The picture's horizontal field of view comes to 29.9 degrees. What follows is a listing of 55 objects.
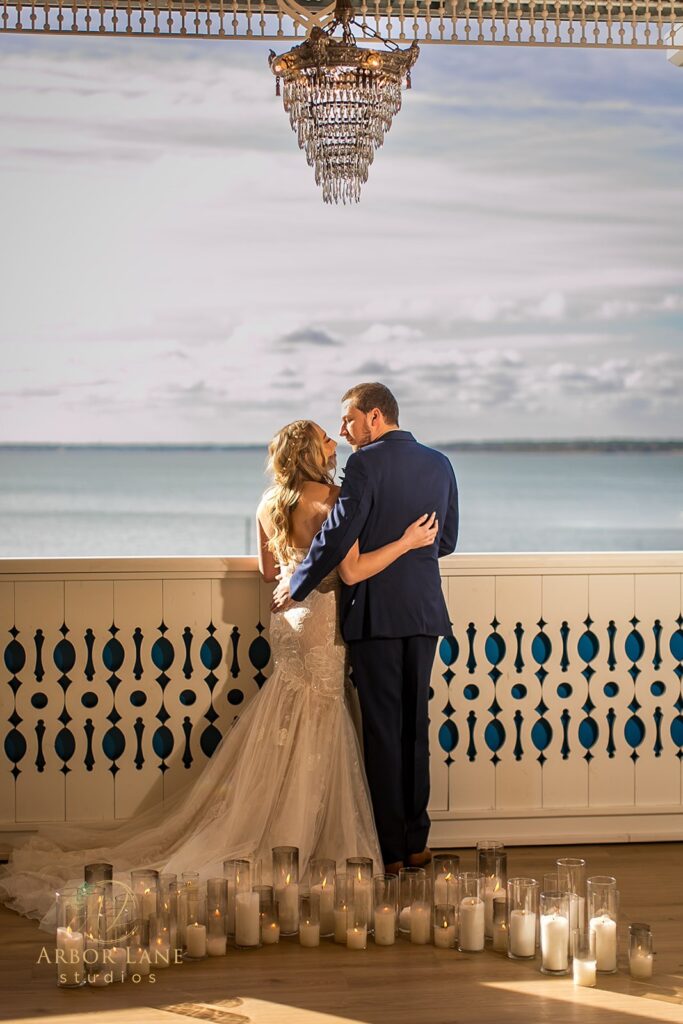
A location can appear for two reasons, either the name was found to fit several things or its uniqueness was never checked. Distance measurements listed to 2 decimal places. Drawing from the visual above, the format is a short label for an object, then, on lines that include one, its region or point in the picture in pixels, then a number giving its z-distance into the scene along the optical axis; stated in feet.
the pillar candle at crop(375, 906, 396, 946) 11.48
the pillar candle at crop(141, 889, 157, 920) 10.90
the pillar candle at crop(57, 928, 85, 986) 10.49
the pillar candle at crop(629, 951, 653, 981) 10.60
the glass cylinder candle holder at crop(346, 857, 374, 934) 11.46
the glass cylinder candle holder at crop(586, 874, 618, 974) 10.71
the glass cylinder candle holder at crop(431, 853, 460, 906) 11.59
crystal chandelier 11.00
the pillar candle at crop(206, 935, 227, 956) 11.19
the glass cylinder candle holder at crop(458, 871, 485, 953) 11.27
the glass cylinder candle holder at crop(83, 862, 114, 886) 11.37
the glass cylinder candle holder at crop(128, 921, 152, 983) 10.77
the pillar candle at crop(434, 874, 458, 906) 11.59
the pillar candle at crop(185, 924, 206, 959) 11.10
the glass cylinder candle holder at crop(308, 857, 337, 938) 11.70
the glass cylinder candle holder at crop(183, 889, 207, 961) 11.10
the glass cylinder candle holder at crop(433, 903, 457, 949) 11.47
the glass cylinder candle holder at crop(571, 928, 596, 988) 10.51
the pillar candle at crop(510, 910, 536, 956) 11.04
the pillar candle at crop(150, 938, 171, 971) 10.93
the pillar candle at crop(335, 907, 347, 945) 11.55
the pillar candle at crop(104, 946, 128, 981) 10.68
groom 13.00
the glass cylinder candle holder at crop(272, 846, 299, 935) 11.71
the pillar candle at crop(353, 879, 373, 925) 11.44
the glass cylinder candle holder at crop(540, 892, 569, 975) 10.72
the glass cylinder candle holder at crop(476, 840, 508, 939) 11.82
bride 12.99
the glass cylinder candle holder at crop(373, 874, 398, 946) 11.48
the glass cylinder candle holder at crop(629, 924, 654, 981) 10.61
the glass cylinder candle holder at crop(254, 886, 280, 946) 11.48
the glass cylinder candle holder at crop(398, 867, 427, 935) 11.59
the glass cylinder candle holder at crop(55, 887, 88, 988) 10.50
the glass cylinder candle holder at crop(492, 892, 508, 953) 11.32
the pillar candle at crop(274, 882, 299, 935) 11.70
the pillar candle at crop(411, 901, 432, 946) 11.56
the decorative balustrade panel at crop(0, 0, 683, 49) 14.69
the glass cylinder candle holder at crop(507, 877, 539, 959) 11.05
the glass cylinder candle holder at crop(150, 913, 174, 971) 10.89
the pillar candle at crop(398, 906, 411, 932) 11.68
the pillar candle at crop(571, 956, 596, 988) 10.50
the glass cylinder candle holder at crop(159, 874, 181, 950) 10.94
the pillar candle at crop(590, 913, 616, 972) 10.71
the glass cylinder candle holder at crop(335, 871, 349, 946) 11.54
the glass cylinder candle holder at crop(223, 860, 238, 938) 11.57
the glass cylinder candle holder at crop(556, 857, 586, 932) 11.12
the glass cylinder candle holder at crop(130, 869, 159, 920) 10.91
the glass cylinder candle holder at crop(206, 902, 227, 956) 11.14
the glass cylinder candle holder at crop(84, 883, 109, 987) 10.57
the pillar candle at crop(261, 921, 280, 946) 11.50
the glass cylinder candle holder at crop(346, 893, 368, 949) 11.42
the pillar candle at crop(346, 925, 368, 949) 11.41
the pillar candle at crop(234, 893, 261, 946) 11.35
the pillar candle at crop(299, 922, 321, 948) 11.48
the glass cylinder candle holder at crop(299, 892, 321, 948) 11.48
